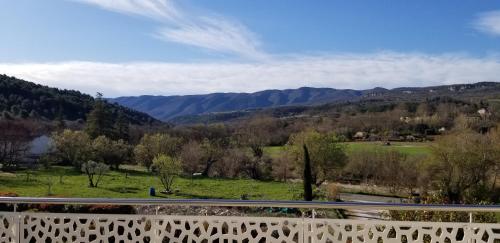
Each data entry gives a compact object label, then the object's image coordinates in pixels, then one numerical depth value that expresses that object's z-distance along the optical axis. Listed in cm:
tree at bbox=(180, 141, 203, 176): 4378
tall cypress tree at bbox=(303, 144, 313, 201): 2877
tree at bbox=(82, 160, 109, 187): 3318
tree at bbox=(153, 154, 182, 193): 3319
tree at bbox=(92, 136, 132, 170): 4286
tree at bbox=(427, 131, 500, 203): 3025
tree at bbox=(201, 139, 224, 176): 4488
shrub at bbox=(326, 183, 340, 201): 3112
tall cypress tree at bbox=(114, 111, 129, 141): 5803
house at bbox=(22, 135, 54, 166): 4619
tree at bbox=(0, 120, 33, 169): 4386
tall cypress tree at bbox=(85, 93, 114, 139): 5434
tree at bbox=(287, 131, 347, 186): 3894
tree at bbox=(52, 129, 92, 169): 4150
